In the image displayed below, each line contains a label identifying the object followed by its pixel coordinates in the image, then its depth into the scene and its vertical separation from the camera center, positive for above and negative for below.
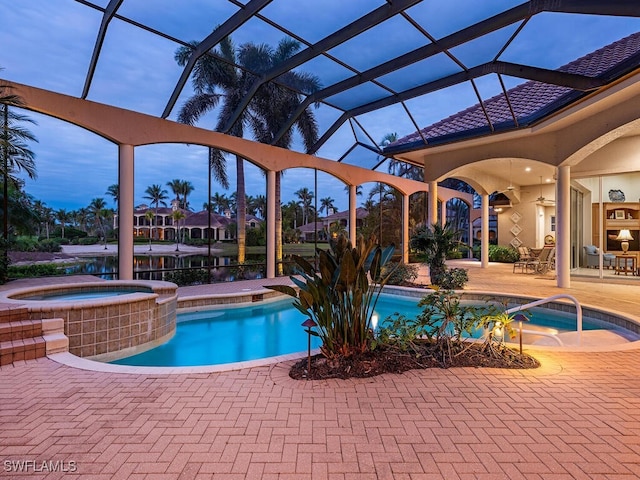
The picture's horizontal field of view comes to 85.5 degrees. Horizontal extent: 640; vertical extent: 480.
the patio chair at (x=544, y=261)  11.54 -0.60
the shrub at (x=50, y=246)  7.98 -0.06
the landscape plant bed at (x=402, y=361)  3.50 -1.28
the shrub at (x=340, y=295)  3.57 -0.54
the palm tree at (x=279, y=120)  12.00 +4.57
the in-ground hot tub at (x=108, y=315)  4.47 -1.02
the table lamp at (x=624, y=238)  10.51 +0.18
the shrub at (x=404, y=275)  10.05 -0.94
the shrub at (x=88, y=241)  8.48 +0.06
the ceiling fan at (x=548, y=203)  15.14 +1.87
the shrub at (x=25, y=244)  7.39 -0.02
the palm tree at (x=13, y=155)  6.63 +1.74
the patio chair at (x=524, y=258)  12.66 -0.52
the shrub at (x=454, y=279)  8.98 -0.92
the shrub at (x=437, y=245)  9.34 -0.03
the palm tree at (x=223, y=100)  10.98 +4.98
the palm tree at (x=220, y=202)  12.15 +1.71
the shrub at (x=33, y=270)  7.62 -0.63
